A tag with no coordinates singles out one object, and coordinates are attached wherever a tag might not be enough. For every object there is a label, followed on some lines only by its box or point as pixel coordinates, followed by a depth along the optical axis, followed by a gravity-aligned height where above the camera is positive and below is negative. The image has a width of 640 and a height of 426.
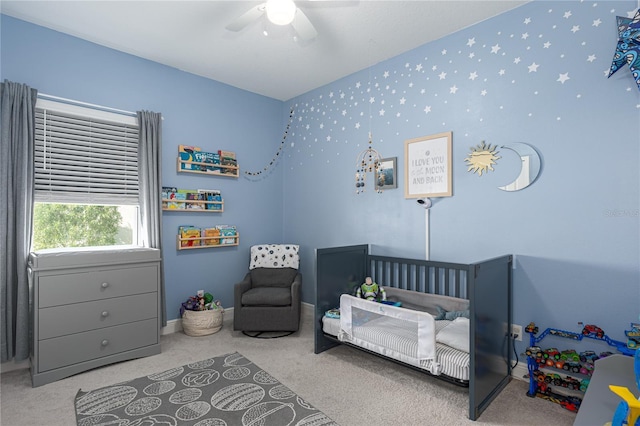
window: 2.75 +0.33
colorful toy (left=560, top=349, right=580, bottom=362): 2.07 -0.89
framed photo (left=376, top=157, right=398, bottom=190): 3.18 +0.38
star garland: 4.22 +0.85
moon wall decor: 2.36 +0.34
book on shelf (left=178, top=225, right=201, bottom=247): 3.47 -0.21
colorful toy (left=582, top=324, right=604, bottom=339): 2.03 -0.72
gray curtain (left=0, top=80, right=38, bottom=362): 2.46 +0.04
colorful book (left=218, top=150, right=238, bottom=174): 3.78 +0.62
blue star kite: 1.88 +0.95
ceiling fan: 1.99 +1.23
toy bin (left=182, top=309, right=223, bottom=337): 3.28 -1.05
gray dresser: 2.37 -0.71
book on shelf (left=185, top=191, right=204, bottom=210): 3.51 +0.17
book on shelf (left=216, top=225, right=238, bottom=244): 3.76 -0.20
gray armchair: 3.23 -0.90
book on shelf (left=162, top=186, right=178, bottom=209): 3.36 +0.21
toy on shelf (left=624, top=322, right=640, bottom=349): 1.84 -0.69
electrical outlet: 2.44 -0.86
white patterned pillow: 3.83 -0.48
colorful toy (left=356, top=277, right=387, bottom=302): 2.96 -0.69
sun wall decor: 2.56 +0.43
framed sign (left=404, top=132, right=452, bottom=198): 2.82 +0.42
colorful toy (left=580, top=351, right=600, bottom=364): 2.04 -0.88
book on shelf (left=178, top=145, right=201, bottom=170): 3.47 +0.63
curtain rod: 2.72 +0.96
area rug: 1.95 -1.18
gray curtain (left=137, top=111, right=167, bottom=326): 3.16 +0.31
